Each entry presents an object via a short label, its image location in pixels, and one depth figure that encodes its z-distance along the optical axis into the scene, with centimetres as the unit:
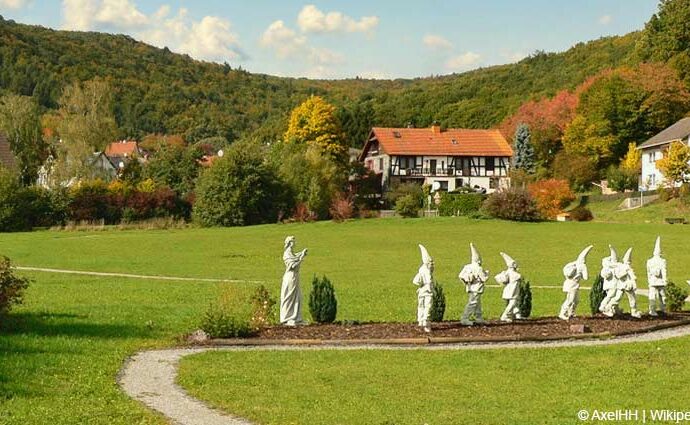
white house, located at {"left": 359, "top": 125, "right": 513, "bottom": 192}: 9225
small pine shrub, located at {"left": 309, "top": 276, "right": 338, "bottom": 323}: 1948
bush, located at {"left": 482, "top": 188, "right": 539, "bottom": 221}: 6094
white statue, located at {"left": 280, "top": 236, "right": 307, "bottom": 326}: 1906
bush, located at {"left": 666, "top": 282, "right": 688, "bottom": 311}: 2189
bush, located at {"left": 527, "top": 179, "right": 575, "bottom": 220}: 6556
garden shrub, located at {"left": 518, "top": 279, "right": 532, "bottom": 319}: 2014
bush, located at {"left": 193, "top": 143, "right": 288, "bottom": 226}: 6738
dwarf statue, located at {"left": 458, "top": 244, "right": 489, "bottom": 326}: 1842
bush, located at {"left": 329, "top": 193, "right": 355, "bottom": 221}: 6662
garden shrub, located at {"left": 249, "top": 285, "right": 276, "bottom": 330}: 1873
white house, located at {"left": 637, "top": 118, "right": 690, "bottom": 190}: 7362
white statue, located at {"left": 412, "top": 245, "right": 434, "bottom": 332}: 1811
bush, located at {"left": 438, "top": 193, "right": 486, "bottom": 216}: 6862
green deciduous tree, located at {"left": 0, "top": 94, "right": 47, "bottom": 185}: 8494
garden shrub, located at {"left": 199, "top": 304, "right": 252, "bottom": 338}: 1775
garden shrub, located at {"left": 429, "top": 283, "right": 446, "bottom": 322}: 1961
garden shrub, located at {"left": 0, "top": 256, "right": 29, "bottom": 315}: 1849
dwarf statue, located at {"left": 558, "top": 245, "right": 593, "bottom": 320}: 1934
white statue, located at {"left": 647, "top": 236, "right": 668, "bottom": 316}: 2048
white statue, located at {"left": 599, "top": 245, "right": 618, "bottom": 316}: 2014
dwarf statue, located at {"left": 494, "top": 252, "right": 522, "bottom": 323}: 1934
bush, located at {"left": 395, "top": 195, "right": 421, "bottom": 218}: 6881
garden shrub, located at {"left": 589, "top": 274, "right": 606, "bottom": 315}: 2111
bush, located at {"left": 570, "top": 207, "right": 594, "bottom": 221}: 6369
